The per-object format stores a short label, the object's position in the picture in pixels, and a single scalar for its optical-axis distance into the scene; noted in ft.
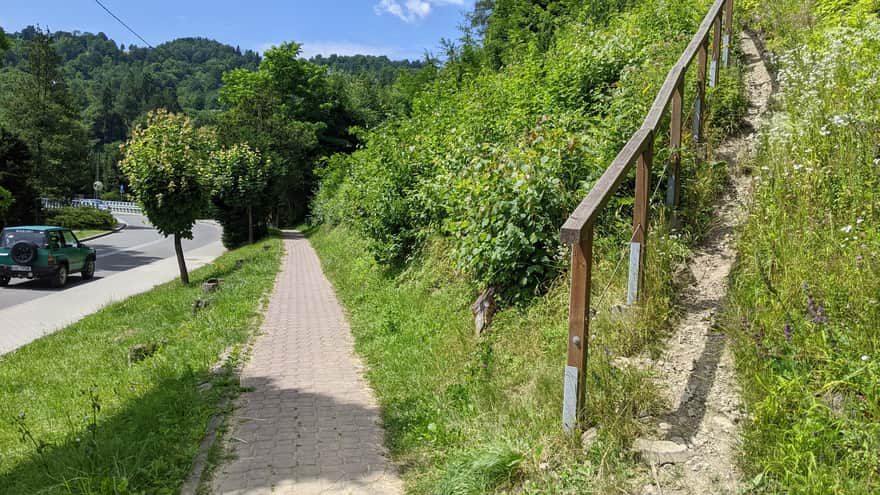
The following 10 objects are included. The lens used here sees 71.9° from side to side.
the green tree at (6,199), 44.02
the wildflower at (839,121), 15.48
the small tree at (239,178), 93.66
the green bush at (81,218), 146.10
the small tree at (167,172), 53.06
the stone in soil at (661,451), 10.03
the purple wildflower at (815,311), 10.15
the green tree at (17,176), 106.73
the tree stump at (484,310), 19.70
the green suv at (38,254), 58.80
